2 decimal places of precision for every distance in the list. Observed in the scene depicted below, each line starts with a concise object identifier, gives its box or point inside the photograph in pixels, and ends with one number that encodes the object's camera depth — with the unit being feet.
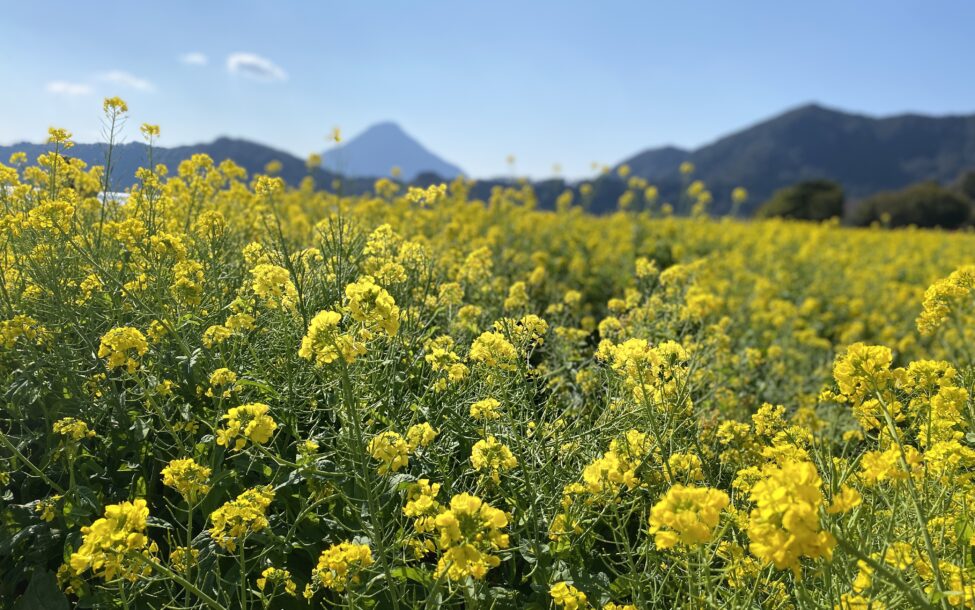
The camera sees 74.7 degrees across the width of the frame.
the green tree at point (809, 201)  114.01
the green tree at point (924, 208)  107.76
